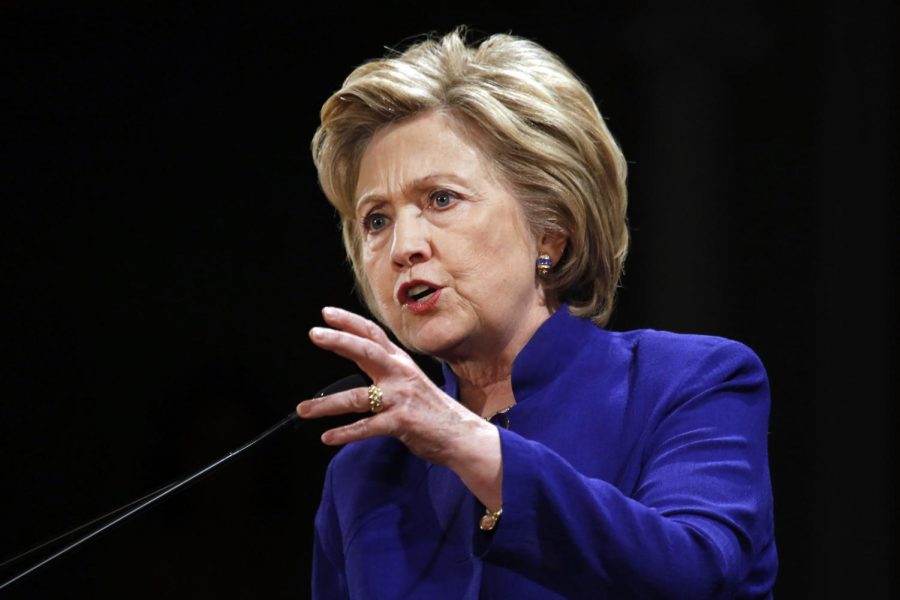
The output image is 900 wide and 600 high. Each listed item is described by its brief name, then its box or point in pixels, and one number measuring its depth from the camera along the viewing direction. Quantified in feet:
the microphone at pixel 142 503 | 24.15
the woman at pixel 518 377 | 24.06
